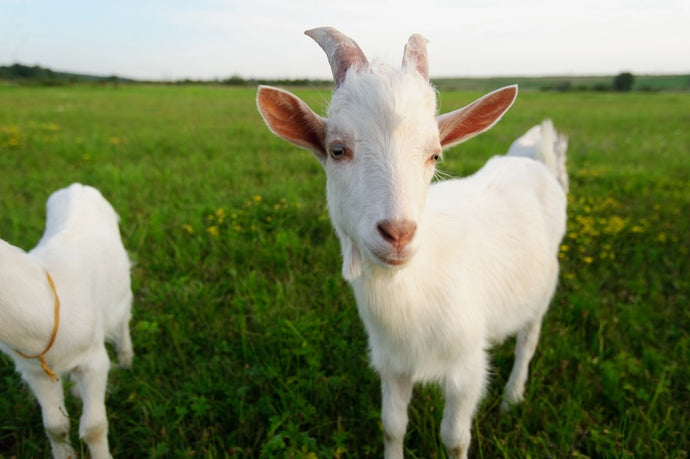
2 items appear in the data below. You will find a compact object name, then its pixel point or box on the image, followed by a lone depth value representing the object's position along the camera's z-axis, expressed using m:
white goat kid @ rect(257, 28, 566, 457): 0.52
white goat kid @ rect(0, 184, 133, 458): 0.62
